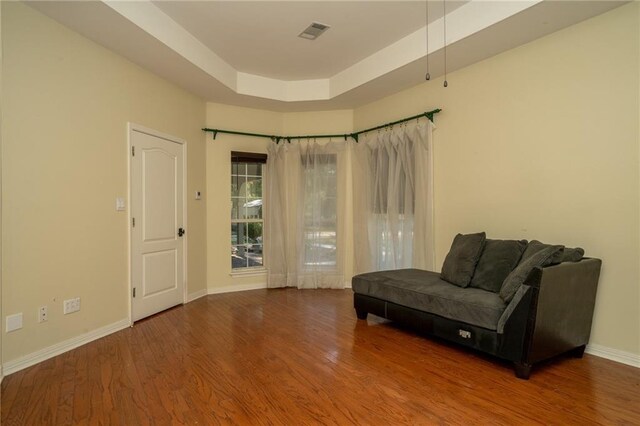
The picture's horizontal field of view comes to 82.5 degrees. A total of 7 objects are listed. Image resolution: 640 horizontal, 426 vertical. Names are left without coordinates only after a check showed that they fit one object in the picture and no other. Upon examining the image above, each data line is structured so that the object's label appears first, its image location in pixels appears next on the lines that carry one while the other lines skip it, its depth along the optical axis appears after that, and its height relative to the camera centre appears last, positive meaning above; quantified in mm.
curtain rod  4850 +1129
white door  3807 -119
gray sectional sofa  2469 -693
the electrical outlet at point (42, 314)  2820 -779
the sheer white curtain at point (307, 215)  5352 -54
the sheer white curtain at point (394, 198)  4273 +158
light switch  3557 +90
